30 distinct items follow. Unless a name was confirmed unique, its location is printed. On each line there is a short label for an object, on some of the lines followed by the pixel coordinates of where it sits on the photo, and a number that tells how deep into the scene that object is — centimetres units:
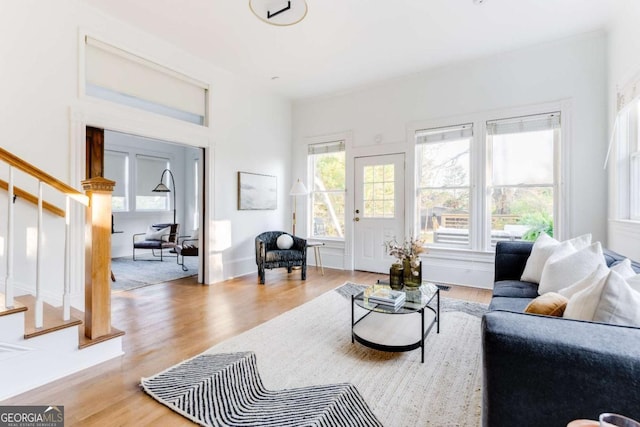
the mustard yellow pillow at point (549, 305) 153
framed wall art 505
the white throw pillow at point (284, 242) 494
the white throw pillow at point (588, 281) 159
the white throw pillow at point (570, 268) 219
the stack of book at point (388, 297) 243
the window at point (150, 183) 723
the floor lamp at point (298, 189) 539
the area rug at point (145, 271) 454
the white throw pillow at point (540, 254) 266
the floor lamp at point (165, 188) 695
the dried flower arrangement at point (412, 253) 286
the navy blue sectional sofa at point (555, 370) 91
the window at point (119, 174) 673
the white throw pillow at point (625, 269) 165
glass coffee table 234
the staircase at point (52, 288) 189
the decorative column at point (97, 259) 224
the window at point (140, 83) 332
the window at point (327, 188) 572
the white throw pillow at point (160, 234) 640
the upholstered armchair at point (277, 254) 460
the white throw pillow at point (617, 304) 120
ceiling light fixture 280
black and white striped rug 164
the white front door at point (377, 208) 509
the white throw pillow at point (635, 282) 142
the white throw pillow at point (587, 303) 127
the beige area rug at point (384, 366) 175
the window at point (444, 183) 460
